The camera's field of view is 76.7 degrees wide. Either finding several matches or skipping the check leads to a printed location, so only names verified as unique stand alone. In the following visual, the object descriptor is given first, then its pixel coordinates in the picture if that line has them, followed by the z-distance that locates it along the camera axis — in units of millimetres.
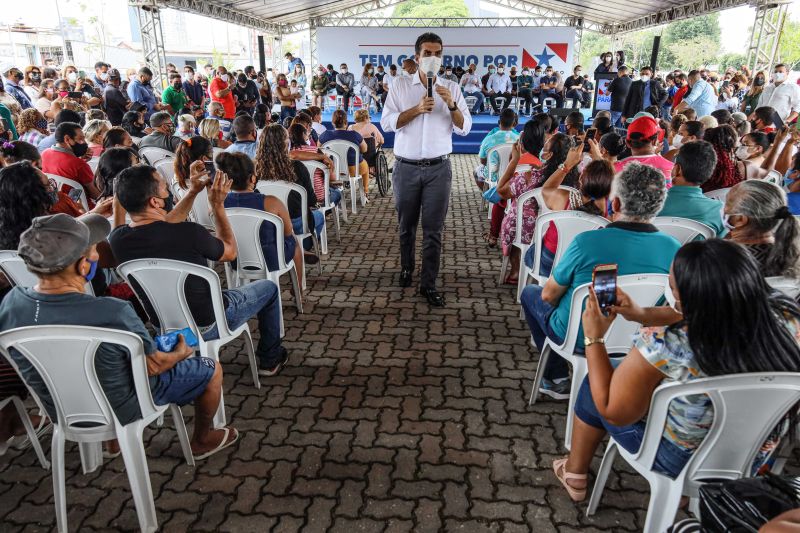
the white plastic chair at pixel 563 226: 2926
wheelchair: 6914
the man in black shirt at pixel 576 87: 14516
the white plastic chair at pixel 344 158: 5980
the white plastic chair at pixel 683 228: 2785
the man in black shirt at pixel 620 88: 10328
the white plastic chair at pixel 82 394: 1627
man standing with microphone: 3637
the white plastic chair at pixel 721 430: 1356
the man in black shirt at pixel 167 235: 2287
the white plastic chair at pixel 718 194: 3604
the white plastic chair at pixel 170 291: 2240
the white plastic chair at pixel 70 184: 3996
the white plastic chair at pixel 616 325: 2068
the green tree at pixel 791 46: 39250
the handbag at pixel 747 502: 1233
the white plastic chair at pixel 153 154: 5066
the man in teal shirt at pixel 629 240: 2076
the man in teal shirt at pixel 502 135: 5816
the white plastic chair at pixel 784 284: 2016
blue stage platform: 11172
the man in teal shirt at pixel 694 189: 2875
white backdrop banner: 18562
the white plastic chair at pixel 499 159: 5418
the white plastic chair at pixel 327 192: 4688
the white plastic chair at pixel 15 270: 2365
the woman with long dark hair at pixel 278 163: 3963
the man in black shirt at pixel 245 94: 11505
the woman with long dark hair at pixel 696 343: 1292
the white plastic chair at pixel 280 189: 3959
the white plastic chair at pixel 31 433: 2252
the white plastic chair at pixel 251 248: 3141
